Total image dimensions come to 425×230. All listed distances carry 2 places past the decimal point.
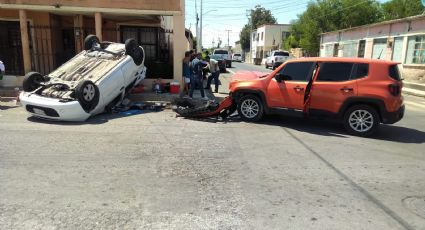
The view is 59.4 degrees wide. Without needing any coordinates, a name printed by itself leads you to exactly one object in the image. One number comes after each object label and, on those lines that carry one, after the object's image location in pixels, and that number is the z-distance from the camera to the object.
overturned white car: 8.71
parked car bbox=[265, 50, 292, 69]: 36.94
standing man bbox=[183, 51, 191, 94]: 13.91
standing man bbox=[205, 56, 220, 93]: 14.83
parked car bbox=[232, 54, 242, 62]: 63.02
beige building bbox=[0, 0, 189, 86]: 12.52
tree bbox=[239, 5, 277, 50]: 99.50
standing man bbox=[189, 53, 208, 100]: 12.69
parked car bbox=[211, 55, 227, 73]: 21.36
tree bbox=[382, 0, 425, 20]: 42.86
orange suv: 7.95
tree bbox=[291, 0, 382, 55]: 47.44
